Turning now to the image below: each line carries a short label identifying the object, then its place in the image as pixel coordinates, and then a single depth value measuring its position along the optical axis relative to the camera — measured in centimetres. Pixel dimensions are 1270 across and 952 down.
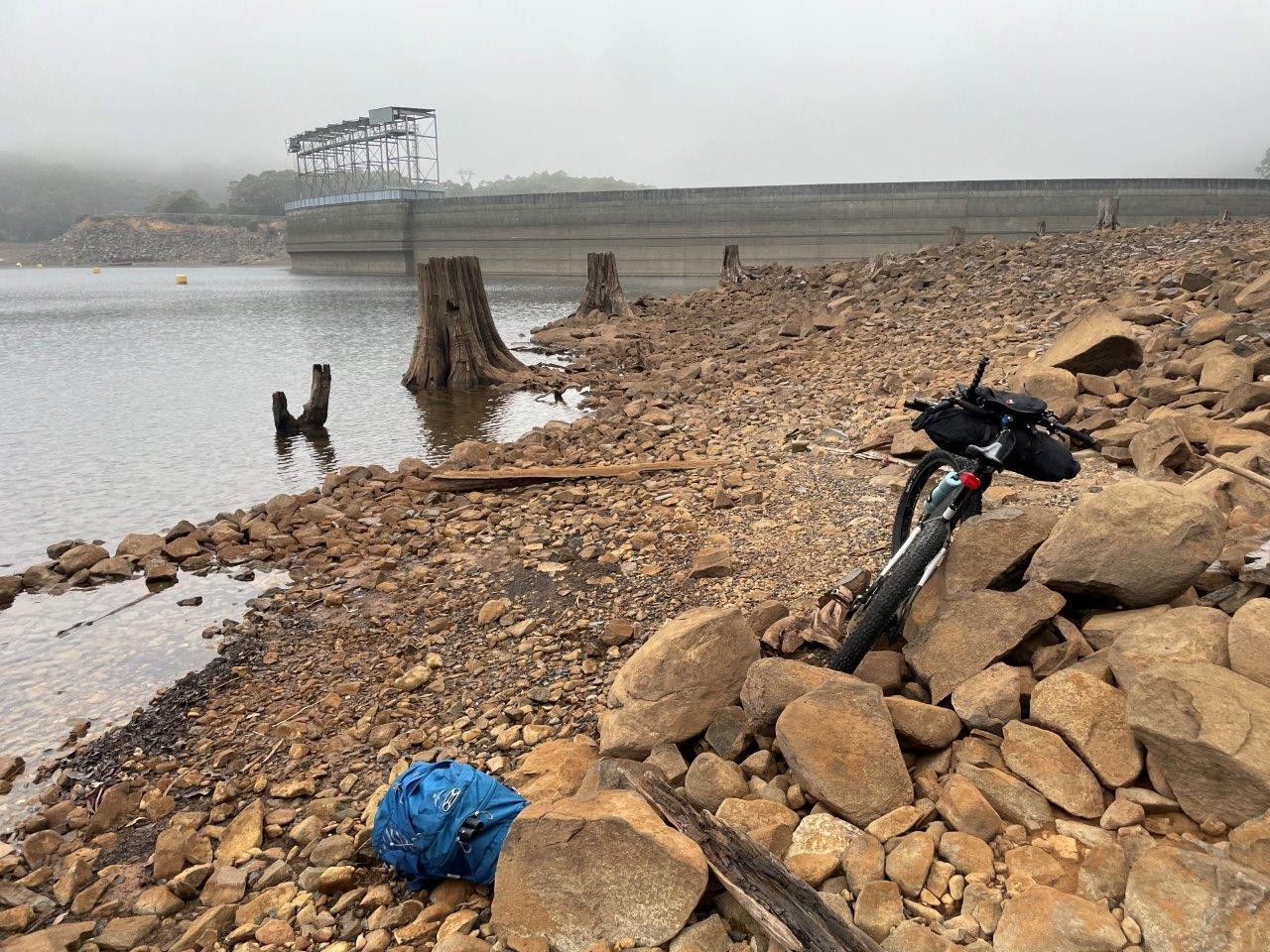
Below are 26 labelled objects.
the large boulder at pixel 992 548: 370
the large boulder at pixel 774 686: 318
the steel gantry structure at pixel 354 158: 6644
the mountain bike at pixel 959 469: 346
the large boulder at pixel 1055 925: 199
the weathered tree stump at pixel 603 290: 2452
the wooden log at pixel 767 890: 218
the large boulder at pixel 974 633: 324
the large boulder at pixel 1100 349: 713
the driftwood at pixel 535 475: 821
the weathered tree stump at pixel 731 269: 2587
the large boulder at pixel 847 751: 271
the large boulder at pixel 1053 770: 252
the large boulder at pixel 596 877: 246
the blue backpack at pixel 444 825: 293
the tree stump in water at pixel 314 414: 1294
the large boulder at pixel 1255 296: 750
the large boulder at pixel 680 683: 340
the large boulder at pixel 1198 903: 189
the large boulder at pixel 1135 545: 318
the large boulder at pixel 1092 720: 257
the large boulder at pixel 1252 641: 263
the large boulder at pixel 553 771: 335
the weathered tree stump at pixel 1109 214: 2297
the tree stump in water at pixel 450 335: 1664
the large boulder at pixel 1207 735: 227
